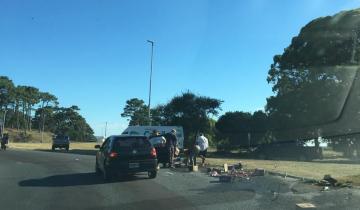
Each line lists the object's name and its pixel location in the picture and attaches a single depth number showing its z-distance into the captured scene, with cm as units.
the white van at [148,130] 4233
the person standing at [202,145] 2614
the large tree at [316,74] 4425
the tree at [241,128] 5219
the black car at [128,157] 1834
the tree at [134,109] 10670
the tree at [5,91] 11006
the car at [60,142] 5472
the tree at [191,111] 6012
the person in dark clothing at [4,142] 5044
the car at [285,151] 4484
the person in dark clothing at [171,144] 2455
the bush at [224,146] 5420
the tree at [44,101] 12175
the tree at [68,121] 12731
